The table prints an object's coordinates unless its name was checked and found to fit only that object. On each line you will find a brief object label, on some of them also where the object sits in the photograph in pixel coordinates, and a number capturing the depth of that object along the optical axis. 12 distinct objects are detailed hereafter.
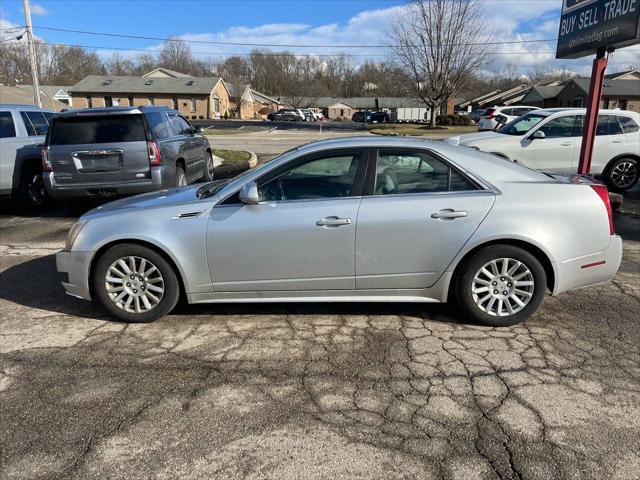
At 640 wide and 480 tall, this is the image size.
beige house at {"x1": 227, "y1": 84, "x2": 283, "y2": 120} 88.06
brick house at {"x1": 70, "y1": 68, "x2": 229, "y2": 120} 71.62
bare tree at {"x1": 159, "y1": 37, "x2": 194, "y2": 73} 109.25
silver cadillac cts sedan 4.05
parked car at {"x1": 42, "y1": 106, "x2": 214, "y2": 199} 7.64
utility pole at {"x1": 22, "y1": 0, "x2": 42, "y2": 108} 25.39
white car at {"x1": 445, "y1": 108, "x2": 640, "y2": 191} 10.34
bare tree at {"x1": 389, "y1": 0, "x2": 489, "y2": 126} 41.38
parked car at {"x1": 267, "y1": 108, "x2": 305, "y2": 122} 72.62
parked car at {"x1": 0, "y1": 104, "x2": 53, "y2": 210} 8.55
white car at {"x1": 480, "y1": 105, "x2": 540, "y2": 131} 32.47
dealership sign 7.55
